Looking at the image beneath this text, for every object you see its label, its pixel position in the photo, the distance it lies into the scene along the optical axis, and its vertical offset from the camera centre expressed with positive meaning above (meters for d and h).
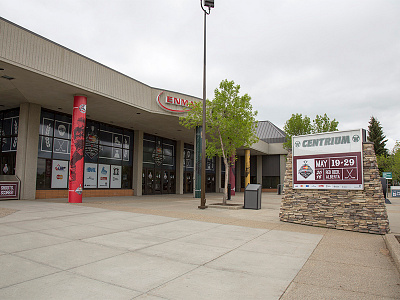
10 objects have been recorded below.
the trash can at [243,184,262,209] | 15.29 -1.02
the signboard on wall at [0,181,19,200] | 16.69 -0.92
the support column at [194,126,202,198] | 24.34 +0.99
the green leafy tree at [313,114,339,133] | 35.34 +6.31
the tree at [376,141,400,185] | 42.34 +2.42
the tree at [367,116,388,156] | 63.58 +9.30
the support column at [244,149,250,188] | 38.05 +2.18
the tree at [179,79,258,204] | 16.88 +3.42
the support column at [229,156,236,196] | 30.56 -0.23
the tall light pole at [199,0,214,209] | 14.87 +2.36
